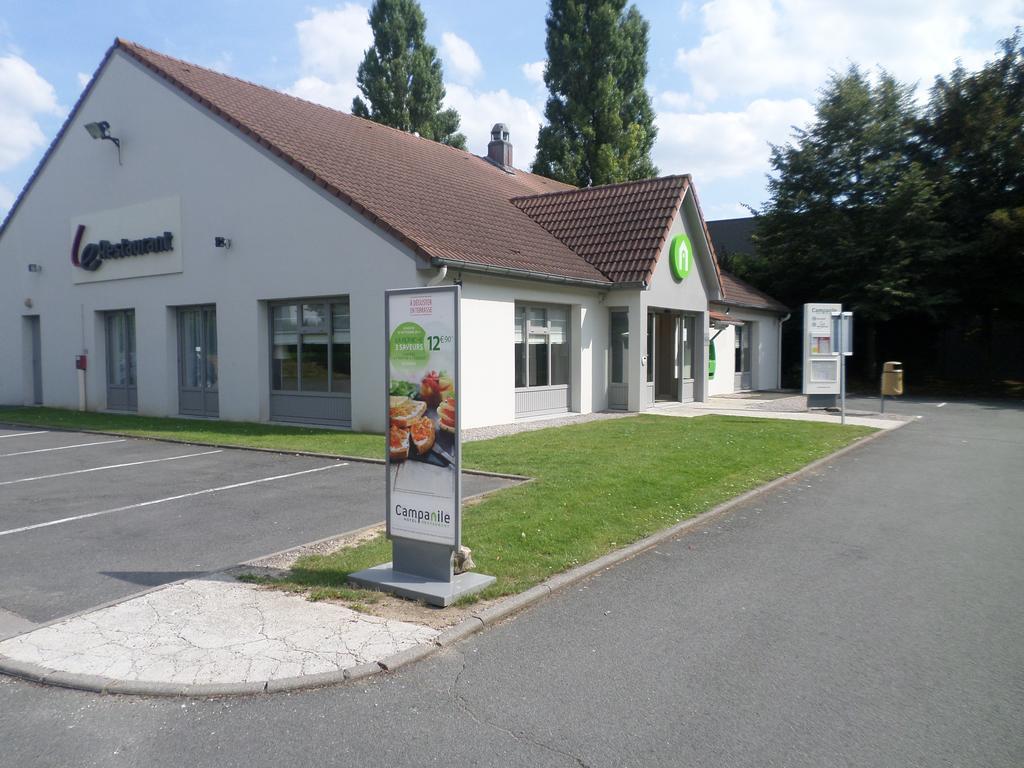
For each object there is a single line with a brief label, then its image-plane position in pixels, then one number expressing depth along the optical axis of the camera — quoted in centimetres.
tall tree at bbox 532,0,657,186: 3969
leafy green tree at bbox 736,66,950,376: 2856
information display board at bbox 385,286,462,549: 587
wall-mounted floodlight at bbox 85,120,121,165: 1945
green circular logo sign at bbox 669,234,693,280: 2019
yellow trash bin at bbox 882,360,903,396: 2119
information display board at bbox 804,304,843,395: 1998
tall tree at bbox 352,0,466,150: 4356
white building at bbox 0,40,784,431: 1565
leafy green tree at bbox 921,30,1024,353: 2766
